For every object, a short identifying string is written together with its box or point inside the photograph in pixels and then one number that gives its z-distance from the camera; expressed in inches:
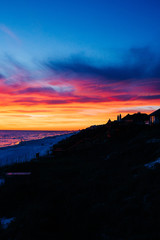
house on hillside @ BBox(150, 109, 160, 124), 1395.8
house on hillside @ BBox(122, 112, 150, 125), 1707.4
